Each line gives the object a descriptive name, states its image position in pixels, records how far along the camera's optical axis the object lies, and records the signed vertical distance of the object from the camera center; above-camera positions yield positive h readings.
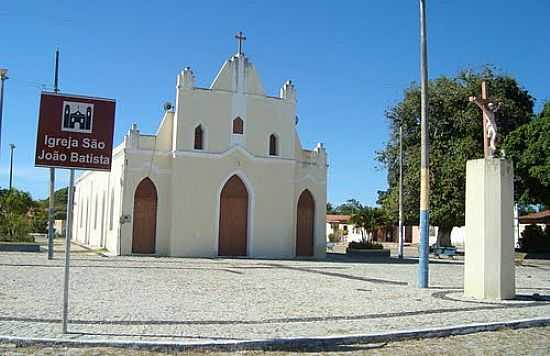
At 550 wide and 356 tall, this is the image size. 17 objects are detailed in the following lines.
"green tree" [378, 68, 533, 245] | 39.88 +6.79
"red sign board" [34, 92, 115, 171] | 8.77 +1.33
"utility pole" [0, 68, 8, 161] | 25.81 +6.03
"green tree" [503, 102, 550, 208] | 34.44 +4.53
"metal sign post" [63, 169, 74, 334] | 8.53 -0.13
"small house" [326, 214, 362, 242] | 74.74 +0.17
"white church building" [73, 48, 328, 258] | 30.95 +2.50
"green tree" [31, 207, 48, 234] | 50.09 +0.40
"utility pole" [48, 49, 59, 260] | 24.48 +0.90
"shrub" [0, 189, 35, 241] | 32.88 +0.17
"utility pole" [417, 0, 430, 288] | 16.78 +1.84
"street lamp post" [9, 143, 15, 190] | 58.89 +5.68
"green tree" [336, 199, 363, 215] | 116.56 +4.91
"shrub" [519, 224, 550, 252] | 43.72 -0.29
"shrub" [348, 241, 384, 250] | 38.47 -0.86
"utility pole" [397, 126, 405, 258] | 33.97 +0.33
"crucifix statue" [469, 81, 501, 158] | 14.53 +2.65
